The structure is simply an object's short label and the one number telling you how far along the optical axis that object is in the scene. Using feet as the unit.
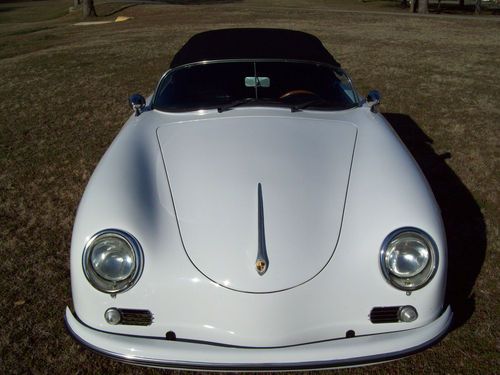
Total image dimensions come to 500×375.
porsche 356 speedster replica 6.32
